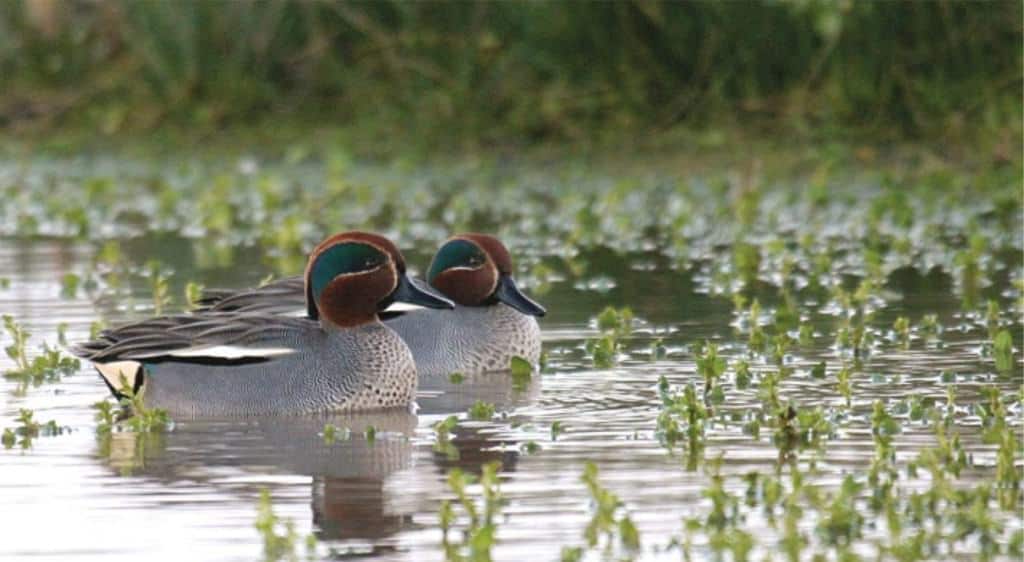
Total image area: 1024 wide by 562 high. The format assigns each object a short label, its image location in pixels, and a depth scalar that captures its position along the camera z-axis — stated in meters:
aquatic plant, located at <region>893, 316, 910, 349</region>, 22.86
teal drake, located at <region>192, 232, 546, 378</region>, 22.33
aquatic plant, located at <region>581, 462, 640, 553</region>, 13.96
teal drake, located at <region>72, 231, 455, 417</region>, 19.56
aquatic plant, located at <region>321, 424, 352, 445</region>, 18.23
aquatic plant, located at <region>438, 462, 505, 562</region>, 13.56
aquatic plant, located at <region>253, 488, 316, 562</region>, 13.79
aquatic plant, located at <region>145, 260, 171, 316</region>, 25.34
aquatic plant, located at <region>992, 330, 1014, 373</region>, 21.56
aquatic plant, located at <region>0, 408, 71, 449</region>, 18.12
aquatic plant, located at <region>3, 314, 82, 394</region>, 21.39
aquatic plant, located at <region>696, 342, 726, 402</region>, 19.34
